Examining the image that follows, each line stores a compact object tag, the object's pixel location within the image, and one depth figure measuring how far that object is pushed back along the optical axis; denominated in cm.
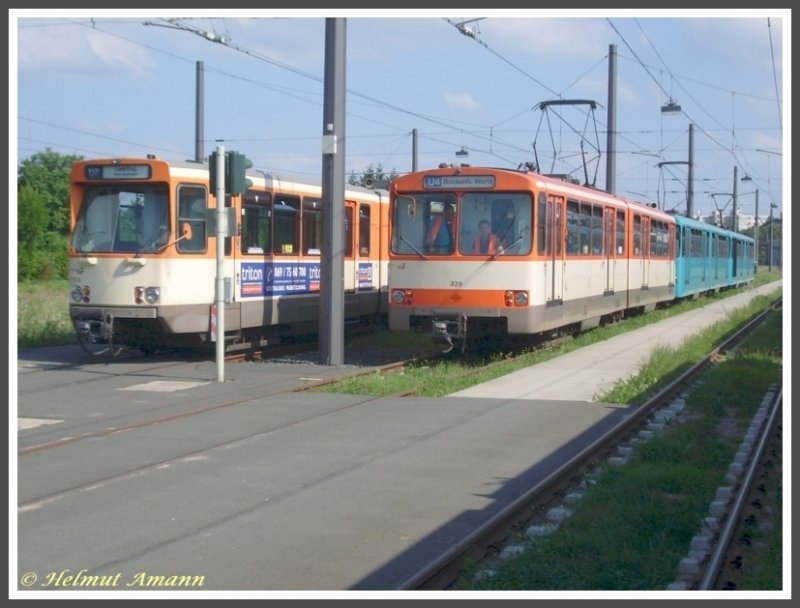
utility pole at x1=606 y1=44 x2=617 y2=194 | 3158
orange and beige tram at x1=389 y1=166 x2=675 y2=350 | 1773
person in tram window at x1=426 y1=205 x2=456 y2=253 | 1806
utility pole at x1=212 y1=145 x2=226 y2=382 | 1541
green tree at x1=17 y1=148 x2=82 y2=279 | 5112
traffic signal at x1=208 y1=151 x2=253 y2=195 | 1559
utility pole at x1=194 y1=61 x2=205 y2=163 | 2992
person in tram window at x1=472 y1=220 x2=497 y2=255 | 1789
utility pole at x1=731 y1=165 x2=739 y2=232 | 6431
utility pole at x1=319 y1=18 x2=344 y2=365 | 1730
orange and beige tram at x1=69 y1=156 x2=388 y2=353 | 1708
